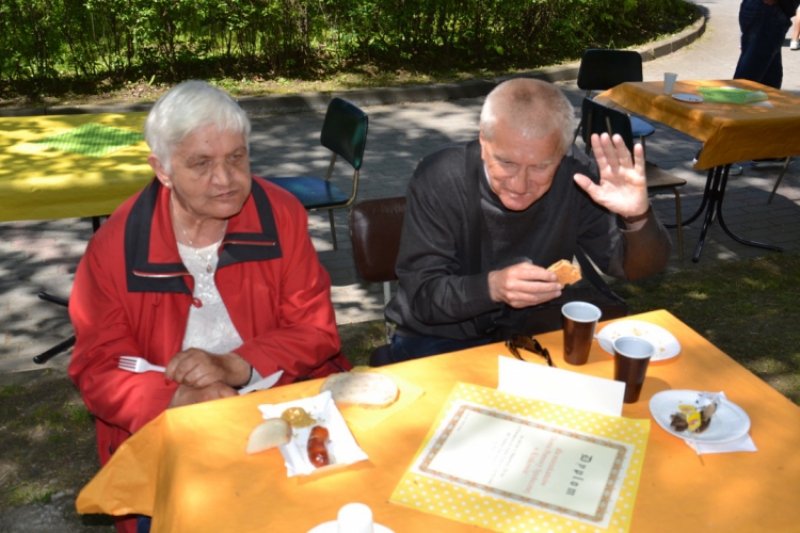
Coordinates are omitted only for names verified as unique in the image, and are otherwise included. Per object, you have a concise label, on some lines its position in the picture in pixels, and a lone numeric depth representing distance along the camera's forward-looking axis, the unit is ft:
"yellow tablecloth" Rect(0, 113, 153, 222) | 11.53
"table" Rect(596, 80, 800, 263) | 17.11
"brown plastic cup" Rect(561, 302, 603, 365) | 7.45
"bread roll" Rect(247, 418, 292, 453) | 6.35
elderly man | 8.59
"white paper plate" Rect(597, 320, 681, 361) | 7.73
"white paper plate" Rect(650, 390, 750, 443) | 6.50
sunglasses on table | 7.66
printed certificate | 5.76
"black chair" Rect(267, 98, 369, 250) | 15.75
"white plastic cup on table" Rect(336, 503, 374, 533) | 4.91
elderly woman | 8.07
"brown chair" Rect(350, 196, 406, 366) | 10.67
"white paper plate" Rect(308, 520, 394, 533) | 5.48
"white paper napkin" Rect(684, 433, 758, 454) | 6.43
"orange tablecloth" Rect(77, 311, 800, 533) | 5.72
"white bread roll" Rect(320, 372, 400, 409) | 6.96
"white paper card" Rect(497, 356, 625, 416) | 6.80
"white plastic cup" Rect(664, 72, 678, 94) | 18.86
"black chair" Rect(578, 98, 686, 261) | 16.40
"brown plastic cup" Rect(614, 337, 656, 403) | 6.95
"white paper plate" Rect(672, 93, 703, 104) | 18.38
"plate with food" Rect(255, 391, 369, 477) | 6.22
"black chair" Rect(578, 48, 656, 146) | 22.15
